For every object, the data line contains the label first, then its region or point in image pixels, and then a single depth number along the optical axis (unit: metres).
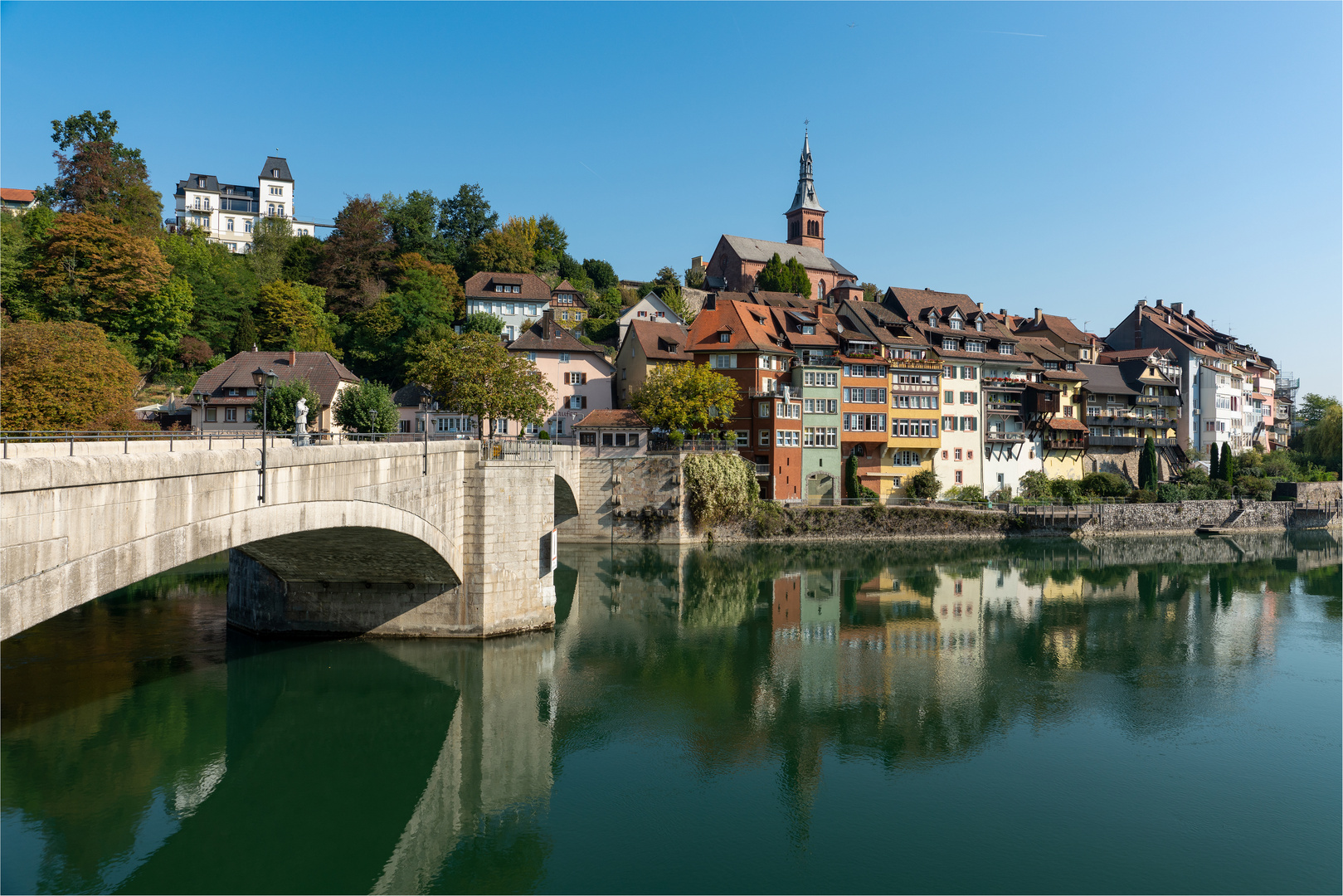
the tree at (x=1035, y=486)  69.31
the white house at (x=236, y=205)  104.75
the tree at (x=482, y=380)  53.38
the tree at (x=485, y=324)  72.25
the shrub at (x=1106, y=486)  69.69
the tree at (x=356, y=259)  76.94
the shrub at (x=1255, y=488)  74.06
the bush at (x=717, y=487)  54.56
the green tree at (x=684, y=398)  56.34
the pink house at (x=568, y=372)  66.69
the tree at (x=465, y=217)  93.81
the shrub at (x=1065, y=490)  67.86
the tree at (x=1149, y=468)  72.50
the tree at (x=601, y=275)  98.38
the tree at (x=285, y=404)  50.78
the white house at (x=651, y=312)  79.12
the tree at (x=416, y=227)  87.25
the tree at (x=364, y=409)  53.25
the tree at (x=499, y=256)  87.25
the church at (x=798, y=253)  101.81
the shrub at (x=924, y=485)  64.94
